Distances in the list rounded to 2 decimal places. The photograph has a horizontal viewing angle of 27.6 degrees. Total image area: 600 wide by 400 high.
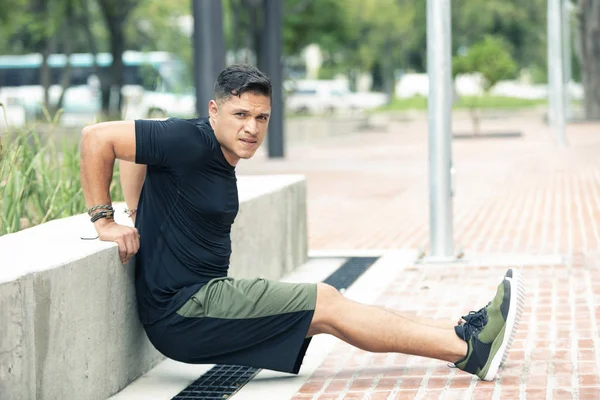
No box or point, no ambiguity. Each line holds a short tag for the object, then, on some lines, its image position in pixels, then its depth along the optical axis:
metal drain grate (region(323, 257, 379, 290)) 8.41
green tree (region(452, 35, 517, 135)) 38.31
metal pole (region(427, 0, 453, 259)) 9.14
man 5.14
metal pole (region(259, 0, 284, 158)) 23.23
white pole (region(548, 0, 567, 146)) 26.28
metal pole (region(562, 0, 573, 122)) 41.37
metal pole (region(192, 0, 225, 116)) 14.59
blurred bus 59.56
